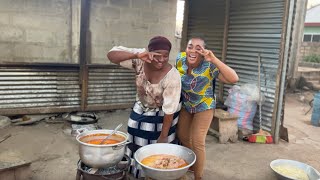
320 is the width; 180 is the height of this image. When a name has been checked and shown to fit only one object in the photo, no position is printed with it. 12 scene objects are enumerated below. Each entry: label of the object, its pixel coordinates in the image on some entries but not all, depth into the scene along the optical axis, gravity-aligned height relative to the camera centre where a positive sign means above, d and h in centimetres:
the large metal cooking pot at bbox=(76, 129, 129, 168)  244 -89
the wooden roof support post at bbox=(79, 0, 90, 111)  621 -8
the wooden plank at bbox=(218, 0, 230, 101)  638 +41
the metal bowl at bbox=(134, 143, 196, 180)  230 -92
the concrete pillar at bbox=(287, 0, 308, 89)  1181 +55
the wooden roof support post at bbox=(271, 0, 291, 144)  518 -35
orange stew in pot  271 -85
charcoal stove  262 -113
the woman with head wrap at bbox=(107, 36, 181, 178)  280 -41
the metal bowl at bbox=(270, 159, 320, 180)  384 -154
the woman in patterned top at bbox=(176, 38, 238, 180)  338 -54
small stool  548 -136
